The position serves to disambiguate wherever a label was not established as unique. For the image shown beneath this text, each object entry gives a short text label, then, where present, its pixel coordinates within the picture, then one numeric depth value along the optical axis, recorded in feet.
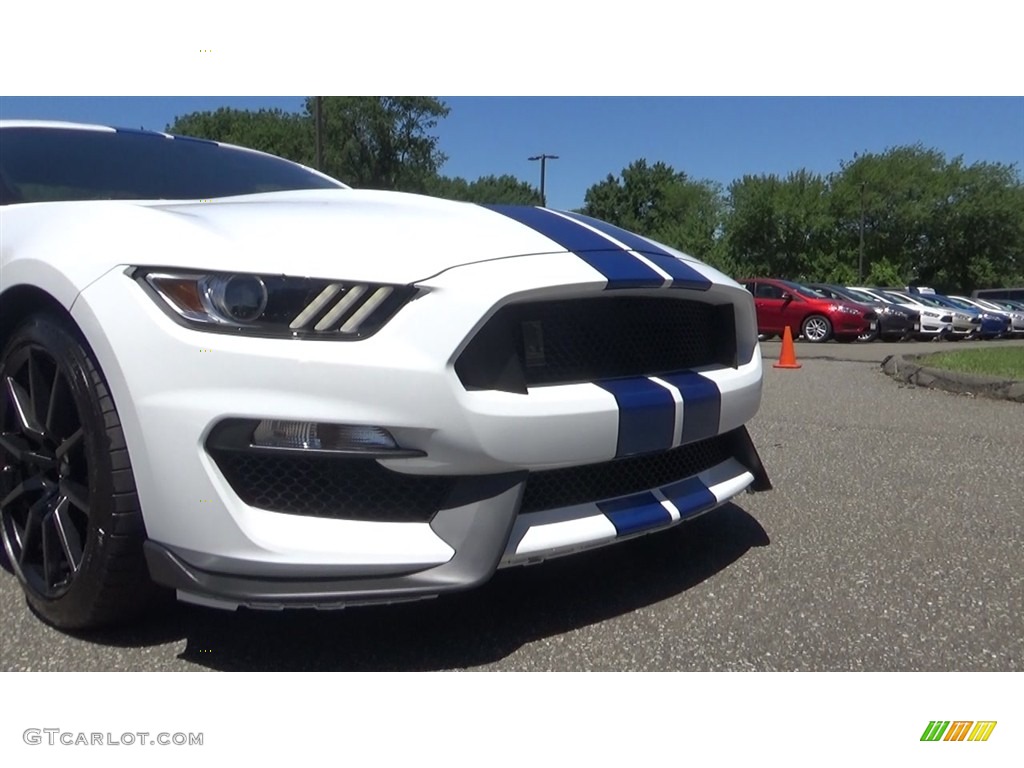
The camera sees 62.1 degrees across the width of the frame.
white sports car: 5.72
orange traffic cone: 31.12
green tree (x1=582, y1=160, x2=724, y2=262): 164.45
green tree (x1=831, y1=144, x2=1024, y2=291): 147.33
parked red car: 51.06
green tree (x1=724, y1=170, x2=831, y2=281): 147.02
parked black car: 53.26
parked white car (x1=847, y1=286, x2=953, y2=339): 58.95
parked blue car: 64.18
